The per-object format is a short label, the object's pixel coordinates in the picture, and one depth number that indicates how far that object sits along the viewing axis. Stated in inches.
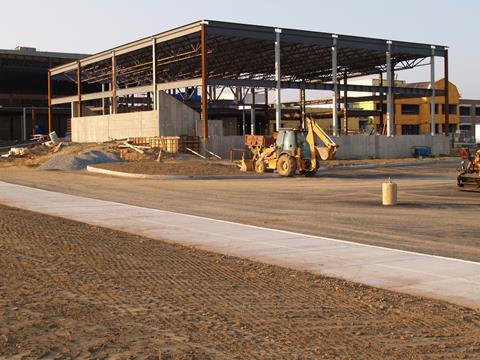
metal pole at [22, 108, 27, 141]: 3120.1
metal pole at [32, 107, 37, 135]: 3080.7
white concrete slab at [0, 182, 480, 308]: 344.5
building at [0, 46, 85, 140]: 3270.2
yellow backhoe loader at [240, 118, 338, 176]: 1263.5
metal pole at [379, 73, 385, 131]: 2617.1
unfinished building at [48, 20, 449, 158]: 1893.5
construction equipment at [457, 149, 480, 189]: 979.9
